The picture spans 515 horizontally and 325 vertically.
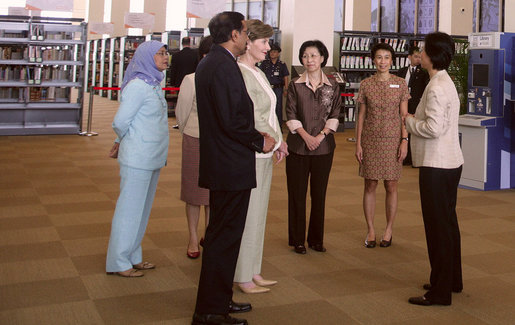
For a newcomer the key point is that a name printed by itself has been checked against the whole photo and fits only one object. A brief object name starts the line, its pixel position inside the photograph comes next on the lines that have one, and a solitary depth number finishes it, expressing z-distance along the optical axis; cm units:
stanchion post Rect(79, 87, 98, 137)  1119
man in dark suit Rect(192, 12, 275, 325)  281
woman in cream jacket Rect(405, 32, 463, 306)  337
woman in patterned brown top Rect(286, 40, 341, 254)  437
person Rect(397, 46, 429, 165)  814
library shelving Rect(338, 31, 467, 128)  1312
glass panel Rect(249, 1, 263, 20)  2128
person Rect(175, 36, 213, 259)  411
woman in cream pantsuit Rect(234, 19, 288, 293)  343
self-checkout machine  702
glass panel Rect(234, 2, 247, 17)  2259
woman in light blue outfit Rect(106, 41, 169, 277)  369
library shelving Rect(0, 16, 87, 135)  1099
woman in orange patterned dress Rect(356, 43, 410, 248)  456
